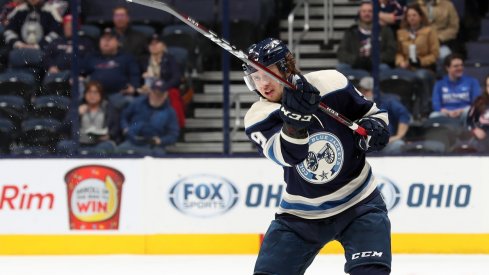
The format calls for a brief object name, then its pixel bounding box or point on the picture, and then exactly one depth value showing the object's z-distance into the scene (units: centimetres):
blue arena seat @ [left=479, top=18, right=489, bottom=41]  1728
